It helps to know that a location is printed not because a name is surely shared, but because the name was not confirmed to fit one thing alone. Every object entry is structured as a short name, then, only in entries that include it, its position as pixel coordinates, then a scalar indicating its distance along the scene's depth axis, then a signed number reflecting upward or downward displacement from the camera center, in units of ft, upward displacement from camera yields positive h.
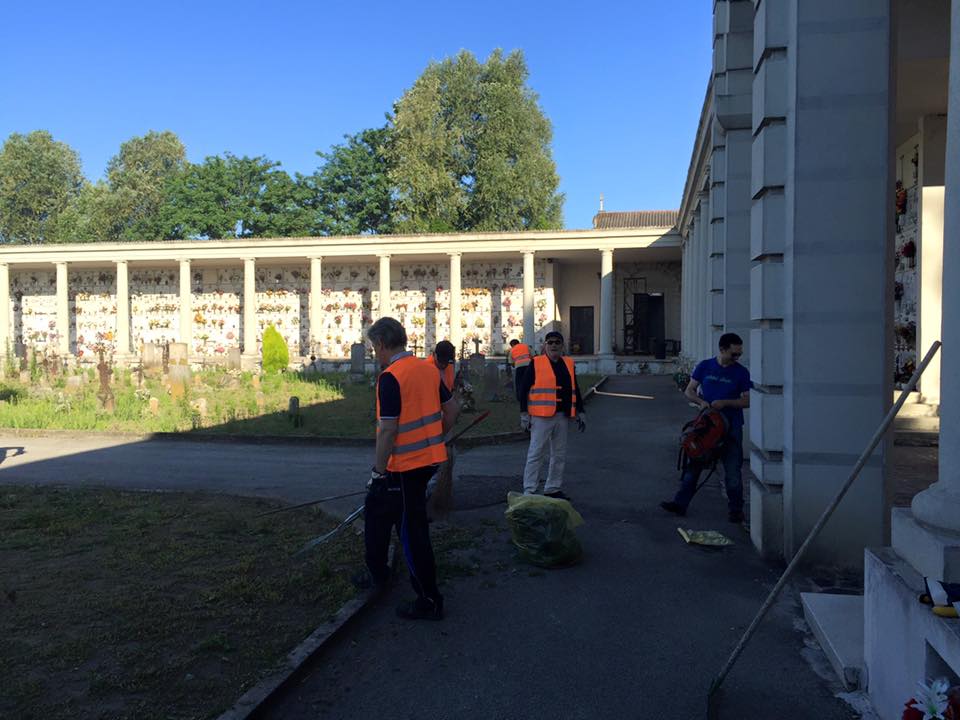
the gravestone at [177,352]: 85.05 -1.20
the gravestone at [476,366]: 76.84 -2.52
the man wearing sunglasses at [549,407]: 25.55 -2.23
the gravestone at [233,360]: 88.12 -2.18
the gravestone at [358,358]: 79.63 -1.77
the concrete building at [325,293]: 97.09 +7.02
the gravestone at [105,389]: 54.16 -3.55
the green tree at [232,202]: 157.58 +29.59
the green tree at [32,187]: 186.60 +38.75
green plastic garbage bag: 19.03 -4.83
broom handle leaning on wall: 11.50 -3.52
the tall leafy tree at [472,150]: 137.39 +35.25
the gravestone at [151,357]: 88.15 -1.85
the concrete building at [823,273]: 17.80 +1.67
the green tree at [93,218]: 172.14 +28.33
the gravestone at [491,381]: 61.00 -3.27
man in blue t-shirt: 23.48 -1.94
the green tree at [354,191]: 156.15 +31.27
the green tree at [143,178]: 171.01 +39.58
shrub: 81.51 -1.24
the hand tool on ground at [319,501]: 24.84 -5.46
